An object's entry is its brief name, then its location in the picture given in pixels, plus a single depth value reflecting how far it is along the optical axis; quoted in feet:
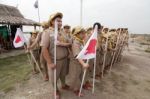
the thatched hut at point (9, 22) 24.00
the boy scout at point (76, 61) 7.61
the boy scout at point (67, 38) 7.42
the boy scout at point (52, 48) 6.93
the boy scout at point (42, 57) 9.83
